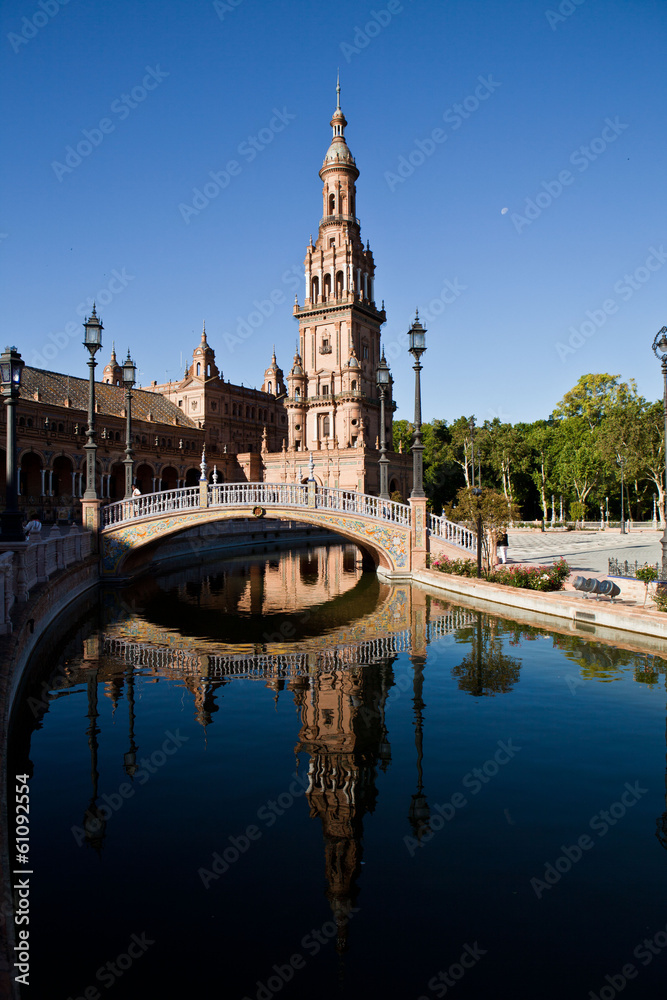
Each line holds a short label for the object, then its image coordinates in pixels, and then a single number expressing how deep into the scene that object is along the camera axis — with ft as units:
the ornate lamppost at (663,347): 59.47
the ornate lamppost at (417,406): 76.69
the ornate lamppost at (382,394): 93.71
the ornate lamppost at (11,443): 45.98
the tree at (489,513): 82.69
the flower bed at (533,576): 66.08
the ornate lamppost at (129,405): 92.53
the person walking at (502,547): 95.79
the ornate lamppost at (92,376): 77.56
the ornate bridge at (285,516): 88.38
